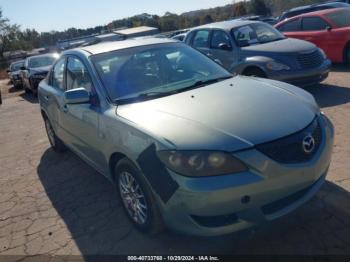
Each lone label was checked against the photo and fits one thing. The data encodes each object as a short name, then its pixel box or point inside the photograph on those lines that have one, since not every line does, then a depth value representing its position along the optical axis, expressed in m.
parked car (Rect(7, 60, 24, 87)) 19.88
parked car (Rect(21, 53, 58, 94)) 14.71
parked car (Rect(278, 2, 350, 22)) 15.21
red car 9.62
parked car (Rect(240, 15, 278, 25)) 24.72
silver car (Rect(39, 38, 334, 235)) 2.75
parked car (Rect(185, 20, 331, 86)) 7.38
